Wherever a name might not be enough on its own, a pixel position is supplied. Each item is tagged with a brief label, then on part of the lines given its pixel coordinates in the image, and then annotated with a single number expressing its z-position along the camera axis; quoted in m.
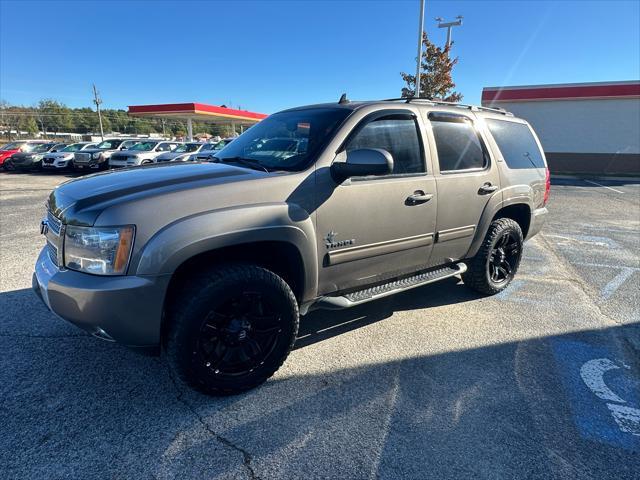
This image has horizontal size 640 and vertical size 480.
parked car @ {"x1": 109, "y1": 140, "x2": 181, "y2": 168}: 17.03
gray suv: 2.26
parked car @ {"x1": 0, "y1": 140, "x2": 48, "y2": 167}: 20.17
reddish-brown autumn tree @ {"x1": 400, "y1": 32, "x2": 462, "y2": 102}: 25.69
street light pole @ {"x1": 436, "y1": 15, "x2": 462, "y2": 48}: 21.60
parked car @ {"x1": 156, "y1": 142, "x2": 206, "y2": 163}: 17.23
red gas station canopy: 30.12
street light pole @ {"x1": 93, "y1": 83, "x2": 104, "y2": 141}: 66.19
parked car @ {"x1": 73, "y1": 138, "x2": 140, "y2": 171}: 18.47
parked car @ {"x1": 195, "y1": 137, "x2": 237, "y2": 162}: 17.31
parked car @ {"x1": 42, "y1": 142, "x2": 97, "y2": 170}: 18.84
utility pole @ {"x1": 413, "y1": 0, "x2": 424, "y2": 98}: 16.91
